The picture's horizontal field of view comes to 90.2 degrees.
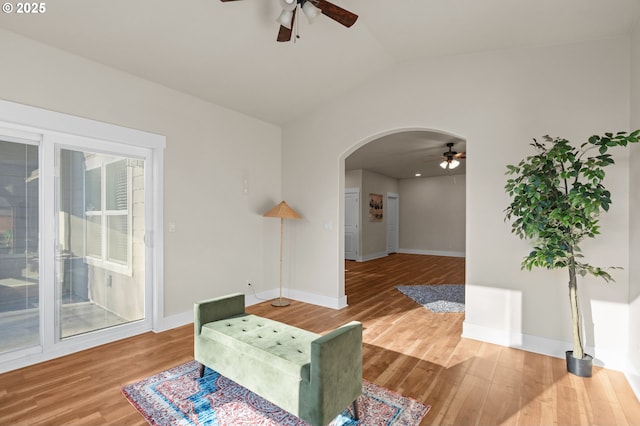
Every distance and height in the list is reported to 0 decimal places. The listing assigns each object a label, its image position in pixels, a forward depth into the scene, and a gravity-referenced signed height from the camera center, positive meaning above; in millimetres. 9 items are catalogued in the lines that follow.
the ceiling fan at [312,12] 2404 +1547
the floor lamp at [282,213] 4660 -36
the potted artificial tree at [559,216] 2564 -48
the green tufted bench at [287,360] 1824 -967
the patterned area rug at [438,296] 4645 -1406
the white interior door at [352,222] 9234 -339
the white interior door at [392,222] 10750 -389
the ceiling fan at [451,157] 6348 +1064
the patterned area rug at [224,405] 2072 -1365
